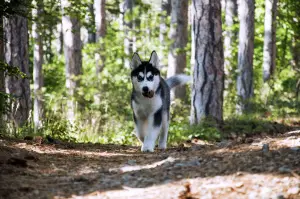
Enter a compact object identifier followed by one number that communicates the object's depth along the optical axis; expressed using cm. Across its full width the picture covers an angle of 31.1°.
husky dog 869
